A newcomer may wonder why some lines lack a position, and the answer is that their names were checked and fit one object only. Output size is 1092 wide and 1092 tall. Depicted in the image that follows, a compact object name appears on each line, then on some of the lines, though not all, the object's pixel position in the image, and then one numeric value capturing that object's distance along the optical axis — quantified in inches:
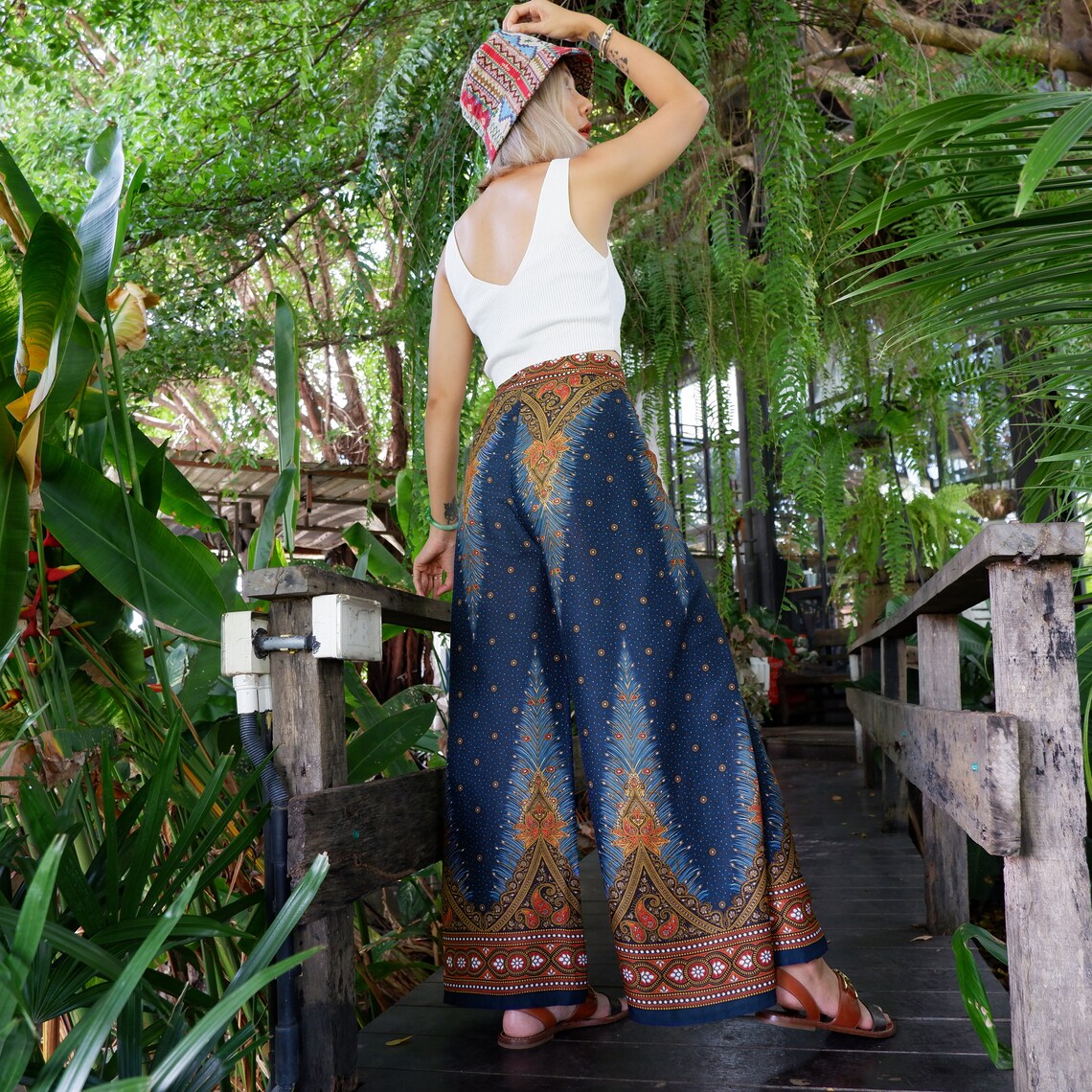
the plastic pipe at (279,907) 44.1
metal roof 218.4
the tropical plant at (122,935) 27.9
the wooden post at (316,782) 46.9
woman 51.8
